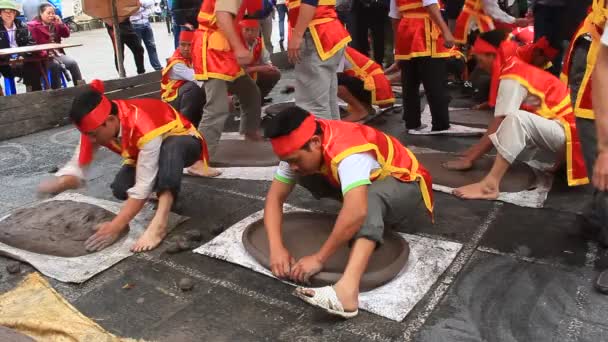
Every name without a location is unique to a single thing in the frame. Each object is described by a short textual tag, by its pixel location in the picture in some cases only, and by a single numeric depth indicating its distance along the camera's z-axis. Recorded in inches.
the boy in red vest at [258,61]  163.9
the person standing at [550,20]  164.6
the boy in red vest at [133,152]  107.6
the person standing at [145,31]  300.7
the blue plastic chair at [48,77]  247.2
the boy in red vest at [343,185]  86.5
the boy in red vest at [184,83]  173.8
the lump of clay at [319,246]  92.7
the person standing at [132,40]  282.9
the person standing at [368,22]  247.2
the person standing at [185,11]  236.1
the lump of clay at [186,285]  95.3
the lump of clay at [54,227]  111.3
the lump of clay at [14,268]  103.7
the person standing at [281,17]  391.2
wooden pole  240.1
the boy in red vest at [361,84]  197.9
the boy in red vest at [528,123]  123.9
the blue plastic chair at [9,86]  246.8
